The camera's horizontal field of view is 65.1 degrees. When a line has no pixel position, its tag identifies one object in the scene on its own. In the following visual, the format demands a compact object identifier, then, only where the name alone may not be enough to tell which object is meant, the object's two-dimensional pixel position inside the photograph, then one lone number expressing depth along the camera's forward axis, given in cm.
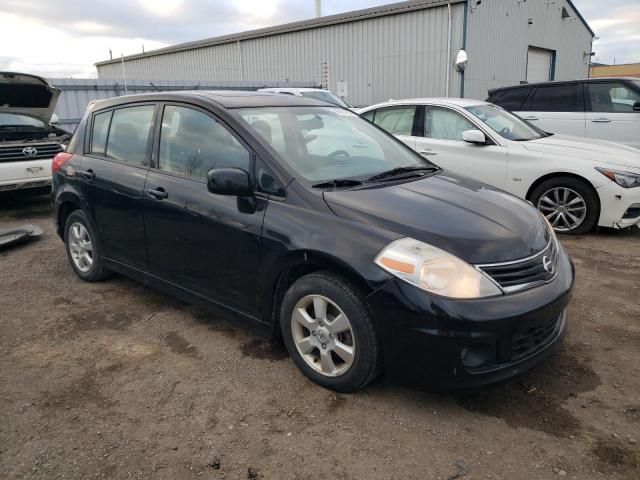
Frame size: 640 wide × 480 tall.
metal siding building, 1548
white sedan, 556
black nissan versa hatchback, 239
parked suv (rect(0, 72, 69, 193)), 696
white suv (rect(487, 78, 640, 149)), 798
